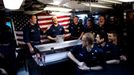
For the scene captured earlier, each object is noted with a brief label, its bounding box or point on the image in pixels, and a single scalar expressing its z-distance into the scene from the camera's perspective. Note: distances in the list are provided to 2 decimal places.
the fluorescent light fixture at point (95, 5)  2.67
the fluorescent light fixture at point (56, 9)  2.66
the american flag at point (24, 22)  2.82
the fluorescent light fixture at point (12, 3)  1.55
